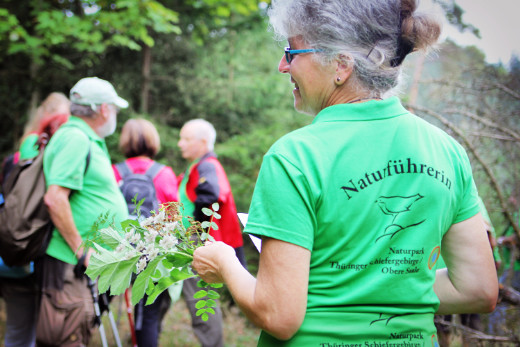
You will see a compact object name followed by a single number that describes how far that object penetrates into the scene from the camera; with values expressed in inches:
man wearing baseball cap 122.0
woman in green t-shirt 48.2
